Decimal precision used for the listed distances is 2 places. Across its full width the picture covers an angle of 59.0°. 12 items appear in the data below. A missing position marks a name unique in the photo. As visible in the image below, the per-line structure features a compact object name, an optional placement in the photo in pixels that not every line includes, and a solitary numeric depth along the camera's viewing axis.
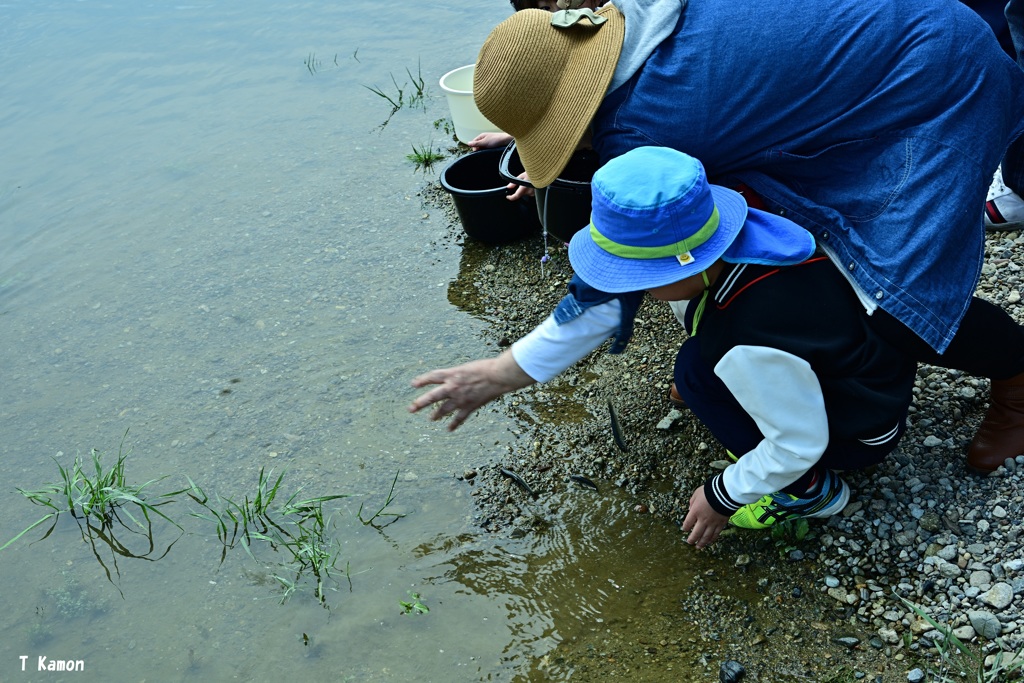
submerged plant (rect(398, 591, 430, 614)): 2.52
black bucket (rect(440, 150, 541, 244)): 3.83
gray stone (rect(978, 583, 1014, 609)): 2.09
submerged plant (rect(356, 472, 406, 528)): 2.84
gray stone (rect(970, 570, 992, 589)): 2.15
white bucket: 4.61
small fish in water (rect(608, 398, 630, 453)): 2.83
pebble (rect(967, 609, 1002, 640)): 2.05
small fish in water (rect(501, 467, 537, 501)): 2.81
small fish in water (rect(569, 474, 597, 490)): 2.78
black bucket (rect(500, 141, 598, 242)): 3.09
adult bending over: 2.03
